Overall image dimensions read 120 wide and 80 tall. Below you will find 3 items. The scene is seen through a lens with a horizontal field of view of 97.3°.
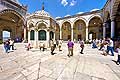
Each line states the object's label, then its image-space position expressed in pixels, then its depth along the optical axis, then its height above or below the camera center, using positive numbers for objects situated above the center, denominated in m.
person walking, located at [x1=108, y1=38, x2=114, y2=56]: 4.67 -0.58
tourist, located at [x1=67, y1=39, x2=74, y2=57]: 4.50 -0.57
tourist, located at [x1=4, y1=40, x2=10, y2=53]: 5.72 -0.74
